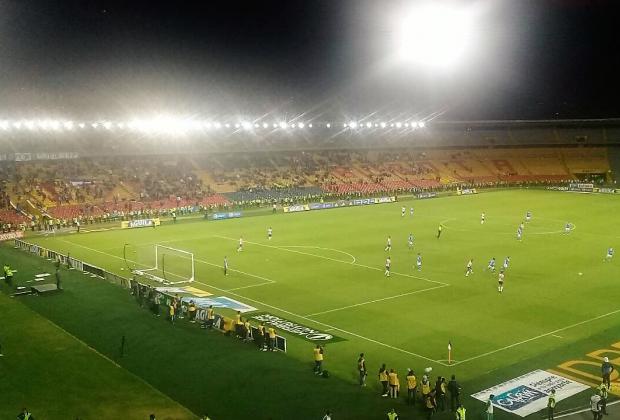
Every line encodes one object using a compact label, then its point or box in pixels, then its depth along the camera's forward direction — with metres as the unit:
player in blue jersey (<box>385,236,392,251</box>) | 46.11
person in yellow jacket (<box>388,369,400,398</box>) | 20.59
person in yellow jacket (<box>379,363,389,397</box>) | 20.66
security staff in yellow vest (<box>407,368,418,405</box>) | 20.11
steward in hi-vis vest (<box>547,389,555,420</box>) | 18.50
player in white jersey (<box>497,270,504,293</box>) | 33.84
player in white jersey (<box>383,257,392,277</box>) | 38.20
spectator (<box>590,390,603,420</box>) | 18.27
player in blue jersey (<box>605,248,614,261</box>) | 42.70
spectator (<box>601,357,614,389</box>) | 20.54
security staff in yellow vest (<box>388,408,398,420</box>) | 17.53
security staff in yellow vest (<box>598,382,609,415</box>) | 18.50
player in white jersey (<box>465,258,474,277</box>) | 38.19
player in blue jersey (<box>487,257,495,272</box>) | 39.00
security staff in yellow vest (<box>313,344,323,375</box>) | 22.39
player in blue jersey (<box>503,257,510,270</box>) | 38.42
